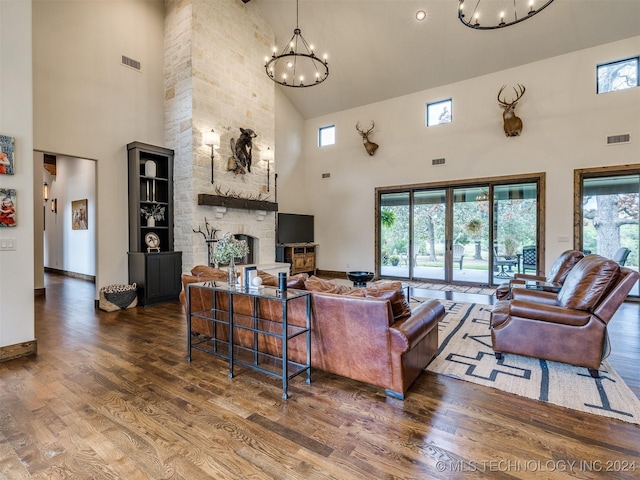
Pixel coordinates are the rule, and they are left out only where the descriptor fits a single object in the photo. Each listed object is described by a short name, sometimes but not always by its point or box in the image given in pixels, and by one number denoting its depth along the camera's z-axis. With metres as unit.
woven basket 5.13
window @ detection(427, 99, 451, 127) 7.46
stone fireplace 5.80
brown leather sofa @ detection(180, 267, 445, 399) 2.40
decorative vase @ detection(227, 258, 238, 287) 3.13
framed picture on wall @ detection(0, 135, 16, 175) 3.10
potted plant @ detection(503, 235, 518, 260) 6.84
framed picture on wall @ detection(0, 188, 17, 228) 3.12
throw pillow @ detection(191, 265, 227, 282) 3.60
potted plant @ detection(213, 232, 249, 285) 3.11
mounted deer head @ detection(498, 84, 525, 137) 6.50
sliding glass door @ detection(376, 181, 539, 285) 6.80
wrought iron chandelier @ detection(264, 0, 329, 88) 7.52
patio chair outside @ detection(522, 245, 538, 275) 6.60
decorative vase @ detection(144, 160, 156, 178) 5.79
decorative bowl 5.12
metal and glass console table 2.63
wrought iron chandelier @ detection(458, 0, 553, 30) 5.53
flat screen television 8.43
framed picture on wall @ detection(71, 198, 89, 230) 8.12
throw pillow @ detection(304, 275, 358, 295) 2.76
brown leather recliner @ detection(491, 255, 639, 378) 2.75
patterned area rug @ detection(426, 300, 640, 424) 2.36
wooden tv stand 8.38
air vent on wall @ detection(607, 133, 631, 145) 5.73
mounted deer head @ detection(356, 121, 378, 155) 8.24
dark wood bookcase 5.53
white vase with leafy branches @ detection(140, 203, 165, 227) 5.83
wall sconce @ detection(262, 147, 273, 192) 7.14
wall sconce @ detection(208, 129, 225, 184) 5.93
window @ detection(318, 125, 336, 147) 9.15
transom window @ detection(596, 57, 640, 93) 5.76
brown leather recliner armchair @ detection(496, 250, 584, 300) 4.42
